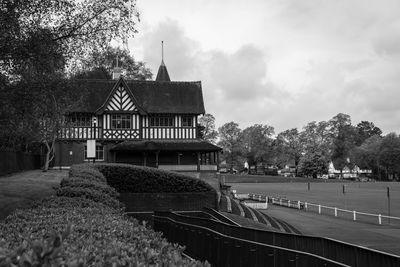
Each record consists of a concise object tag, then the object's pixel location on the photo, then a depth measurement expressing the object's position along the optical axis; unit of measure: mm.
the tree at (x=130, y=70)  63400
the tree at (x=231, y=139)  128875
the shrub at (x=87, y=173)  20219
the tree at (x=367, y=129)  172875
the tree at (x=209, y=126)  108125
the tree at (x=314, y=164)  119588
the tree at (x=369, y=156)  122750
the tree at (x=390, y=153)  114312
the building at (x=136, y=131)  48000
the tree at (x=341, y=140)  130875
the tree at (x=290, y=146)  133512
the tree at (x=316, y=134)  131875
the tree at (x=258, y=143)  130375
